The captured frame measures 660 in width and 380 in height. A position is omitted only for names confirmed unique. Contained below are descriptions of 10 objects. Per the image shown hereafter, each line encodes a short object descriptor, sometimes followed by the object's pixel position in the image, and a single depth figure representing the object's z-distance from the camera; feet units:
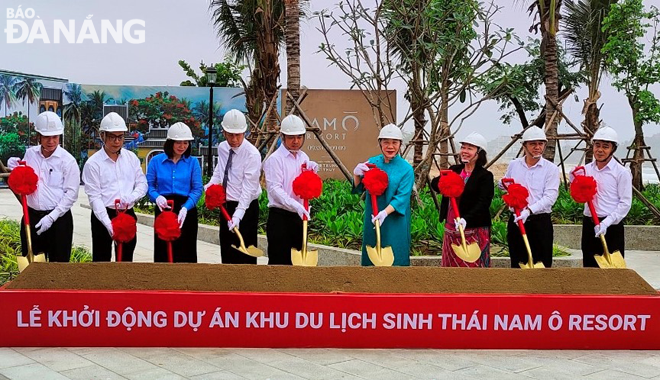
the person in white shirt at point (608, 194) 18.38
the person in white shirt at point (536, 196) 18.93
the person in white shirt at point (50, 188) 17.63
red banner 15.15
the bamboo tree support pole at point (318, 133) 31.53
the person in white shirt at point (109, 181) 17.93
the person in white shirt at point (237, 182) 18.89
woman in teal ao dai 17.88
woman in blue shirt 18.88
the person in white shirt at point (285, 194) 18.12
